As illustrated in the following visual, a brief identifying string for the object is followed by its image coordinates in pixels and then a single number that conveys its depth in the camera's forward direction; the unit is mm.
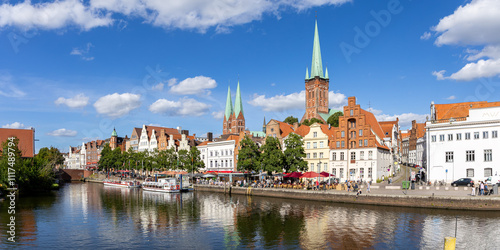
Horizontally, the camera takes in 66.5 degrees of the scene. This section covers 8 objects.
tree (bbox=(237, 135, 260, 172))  80350
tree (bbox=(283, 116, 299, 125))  146575
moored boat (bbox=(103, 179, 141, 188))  100000
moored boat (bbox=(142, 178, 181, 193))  81875
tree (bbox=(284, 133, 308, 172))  72500
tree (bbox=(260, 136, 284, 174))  72438
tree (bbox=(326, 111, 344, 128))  123656
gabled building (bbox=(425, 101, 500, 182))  59781
